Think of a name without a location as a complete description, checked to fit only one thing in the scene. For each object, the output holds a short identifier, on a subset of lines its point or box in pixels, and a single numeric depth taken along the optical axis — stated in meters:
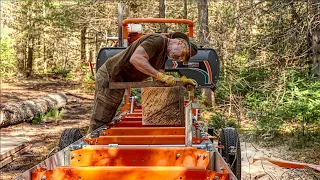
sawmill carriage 2.98
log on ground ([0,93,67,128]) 10.73
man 4.81
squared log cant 5.09
